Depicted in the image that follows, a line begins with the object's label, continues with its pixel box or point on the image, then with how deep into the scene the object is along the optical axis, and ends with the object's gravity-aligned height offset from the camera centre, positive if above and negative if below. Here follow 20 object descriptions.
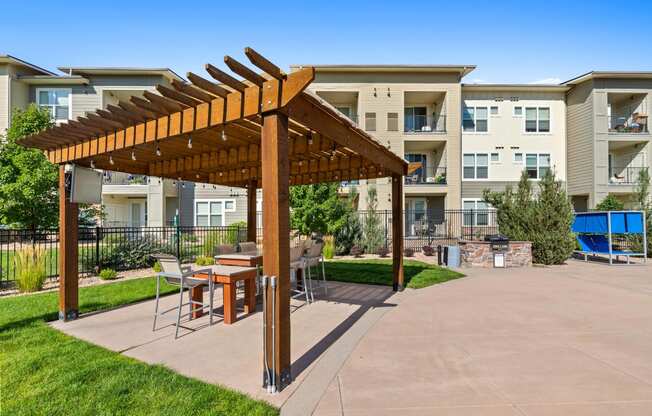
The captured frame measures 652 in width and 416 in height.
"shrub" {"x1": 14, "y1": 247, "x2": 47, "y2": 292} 7.56 -1.33
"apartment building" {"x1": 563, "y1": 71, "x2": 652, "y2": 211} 18.53 +4.70
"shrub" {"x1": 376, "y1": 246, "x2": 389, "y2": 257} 14.63 -1.80
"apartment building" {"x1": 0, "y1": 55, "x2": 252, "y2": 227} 18.83 +6.79
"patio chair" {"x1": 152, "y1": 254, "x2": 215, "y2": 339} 4.80 -0.95
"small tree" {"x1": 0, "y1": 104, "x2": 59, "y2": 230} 9.97 +0.83
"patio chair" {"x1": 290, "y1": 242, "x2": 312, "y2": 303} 6.42 -1.02
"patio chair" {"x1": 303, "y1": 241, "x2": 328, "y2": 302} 6.83 -0.93
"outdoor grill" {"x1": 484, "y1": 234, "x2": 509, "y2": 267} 11.25 -1.25
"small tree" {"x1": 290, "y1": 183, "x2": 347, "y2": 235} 13.22 +0.21
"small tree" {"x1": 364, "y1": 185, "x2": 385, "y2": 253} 15.11 -0.96
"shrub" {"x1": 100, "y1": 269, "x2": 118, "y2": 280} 8.90 -1.71
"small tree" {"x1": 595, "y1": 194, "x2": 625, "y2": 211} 16.58 +0.40
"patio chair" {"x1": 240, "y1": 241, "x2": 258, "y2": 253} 8.17 -0.89
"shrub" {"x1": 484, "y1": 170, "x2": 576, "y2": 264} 11.66 -0.31
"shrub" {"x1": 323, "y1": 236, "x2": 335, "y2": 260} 13.40 -1.49
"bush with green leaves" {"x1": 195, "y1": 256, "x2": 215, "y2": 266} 10.68 -1.63
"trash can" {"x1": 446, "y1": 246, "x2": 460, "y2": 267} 11.48 -1.56
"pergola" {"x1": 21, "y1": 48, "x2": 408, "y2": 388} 3.21 +1.12
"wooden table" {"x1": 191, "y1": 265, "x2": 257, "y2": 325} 5.14 -1.24
